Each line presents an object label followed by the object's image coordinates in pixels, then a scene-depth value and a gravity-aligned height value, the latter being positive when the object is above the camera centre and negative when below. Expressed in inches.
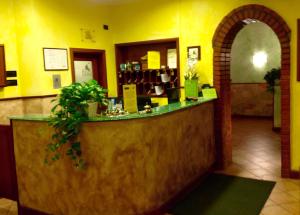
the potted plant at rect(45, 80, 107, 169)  113.4 -13.1
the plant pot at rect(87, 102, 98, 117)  116.4 -11.4
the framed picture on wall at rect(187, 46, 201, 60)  190.7 +13.3
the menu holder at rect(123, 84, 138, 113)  127.4 -8.8
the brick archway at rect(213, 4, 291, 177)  164.3 +2.1
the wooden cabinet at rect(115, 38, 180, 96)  213.6 +3.9
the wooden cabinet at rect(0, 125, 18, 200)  140.5 -38.4
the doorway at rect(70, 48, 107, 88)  215.0 +8.3
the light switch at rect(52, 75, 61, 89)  194.1 -1.5
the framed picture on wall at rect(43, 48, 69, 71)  188.5 +12.0
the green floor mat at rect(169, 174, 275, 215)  137.2 -58.0
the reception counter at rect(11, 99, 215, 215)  117.6 -35.1
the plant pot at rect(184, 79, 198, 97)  177.8 -7.5
